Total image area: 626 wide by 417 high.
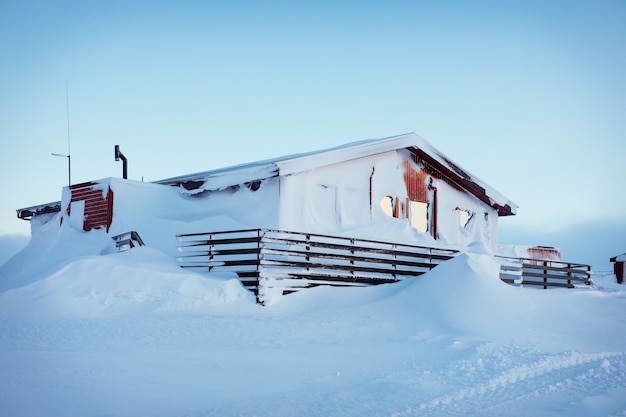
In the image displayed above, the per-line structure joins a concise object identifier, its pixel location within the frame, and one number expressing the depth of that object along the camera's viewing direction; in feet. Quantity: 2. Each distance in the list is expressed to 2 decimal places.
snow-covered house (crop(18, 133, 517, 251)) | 66.44
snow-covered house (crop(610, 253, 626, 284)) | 130.00
